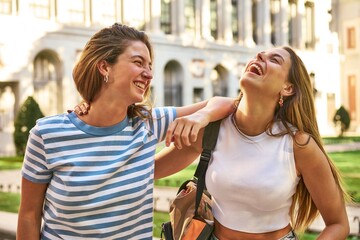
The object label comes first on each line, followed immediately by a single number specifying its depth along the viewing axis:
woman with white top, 2.39
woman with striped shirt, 2.26
